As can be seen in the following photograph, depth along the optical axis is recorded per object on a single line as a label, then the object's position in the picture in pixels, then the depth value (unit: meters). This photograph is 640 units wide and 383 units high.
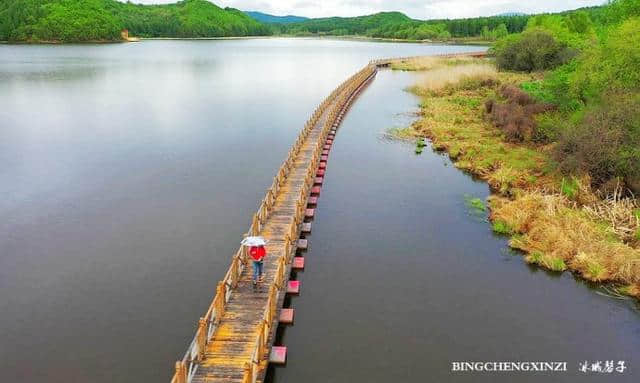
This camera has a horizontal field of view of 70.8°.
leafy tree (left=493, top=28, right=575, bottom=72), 76.88
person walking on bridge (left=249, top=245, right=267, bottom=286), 16.98
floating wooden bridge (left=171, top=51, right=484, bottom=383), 13.84
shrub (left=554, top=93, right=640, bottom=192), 26.97
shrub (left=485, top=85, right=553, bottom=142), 41.75
